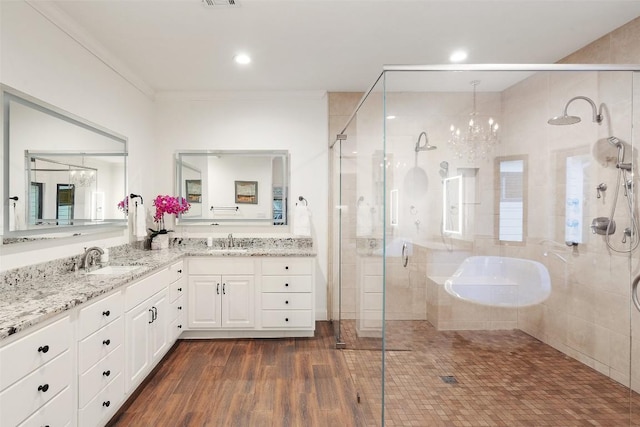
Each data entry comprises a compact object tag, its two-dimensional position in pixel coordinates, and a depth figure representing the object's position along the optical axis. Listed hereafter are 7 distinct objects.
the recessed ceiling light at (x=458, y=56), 2.71
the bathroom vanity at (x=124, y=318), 1.32
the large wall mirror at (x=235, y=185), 3.67
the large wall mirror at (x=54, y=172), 1.81
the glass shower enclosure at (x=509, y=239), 1.86
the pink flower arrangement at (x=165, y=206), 3.39
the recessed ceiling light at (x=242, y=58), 2.74
